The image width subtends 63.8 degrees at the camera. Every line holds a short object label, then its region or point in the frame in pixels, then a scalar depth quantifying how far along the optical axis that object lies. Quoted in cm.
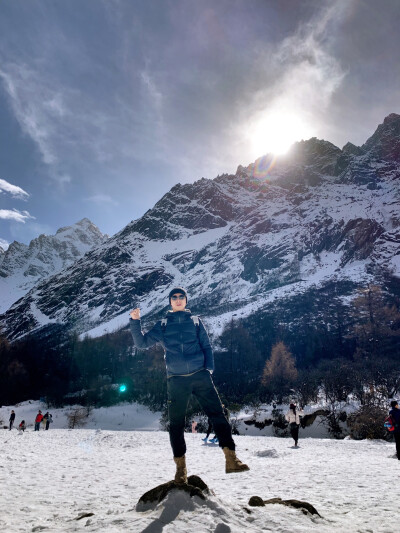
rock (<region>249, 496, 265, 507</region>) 251
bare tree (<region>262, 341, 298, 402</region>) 3986
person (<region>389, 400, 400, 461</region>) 757
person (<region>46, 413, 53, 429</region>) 2605
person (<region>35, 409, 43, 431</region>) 2408
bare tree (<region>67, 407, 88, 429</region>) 3906
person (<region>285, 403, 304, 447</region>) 1271
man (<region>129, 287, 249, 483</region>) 315
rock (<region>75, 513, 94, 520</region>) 242
